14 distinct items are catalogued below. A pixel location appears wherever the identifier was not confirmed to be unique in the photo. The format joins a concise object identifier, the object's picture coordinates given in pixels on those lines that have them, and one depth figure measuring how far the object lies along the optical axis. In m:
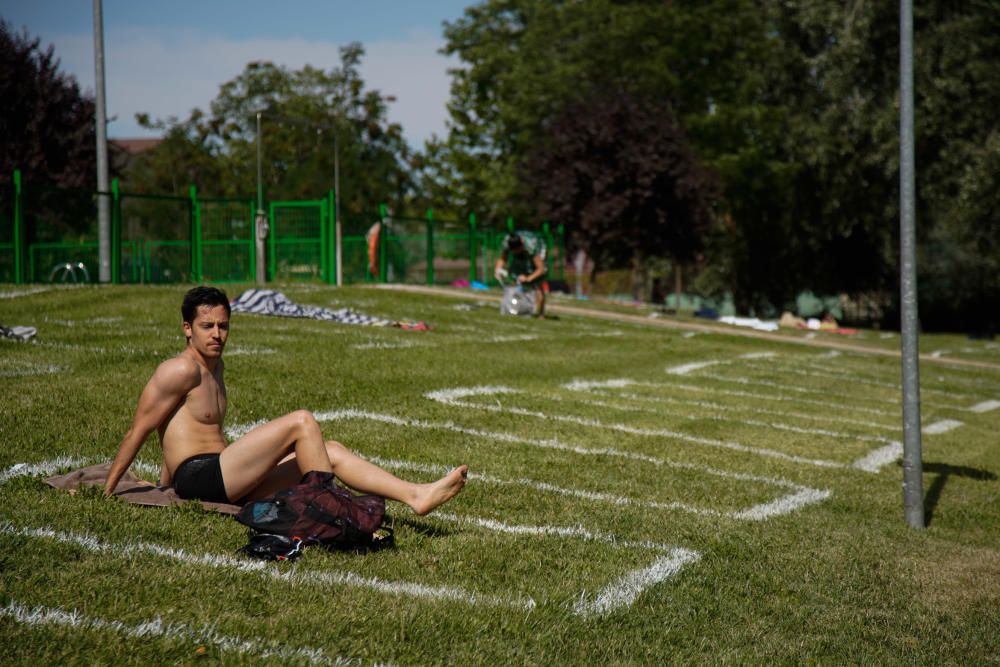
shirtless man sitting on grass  5.95
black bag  5.59
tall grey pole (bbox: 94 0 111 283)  24.20
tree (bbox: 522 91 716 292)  37.00
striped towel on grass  18.11
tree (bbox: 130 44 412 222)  61.06
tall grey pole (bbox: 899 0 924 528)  8.02
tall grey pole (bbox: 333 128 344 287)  28.71
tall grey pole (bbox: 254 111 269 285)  26.84
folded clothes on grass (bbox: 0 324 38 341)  12.97
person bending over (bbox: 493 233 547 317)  22.27
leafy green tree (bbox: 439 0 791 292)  44.06
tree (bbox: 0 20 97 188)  40.56
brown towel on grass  6.13
